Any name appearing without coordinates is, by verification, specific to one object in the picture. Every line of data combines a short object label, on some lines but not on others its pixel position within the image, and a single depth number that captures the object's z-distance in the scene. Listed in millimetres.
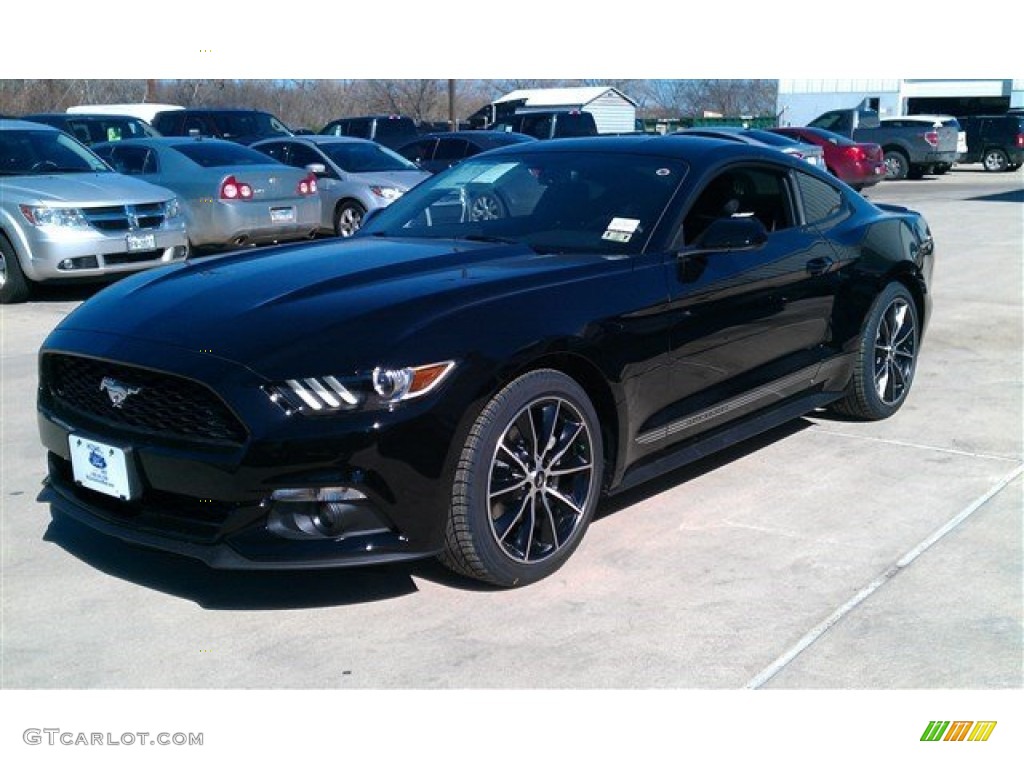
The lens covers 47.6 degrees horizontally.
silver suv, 10203
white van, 25392
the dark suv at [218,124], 20531
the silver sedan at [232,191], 12766
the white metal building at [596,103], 40250
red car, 24000
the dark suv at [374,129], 23234
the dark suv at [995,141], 31000
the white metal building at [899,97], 38312
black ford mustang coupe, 3639
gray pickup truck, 28438
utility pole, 34844
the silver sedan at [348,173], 14492
